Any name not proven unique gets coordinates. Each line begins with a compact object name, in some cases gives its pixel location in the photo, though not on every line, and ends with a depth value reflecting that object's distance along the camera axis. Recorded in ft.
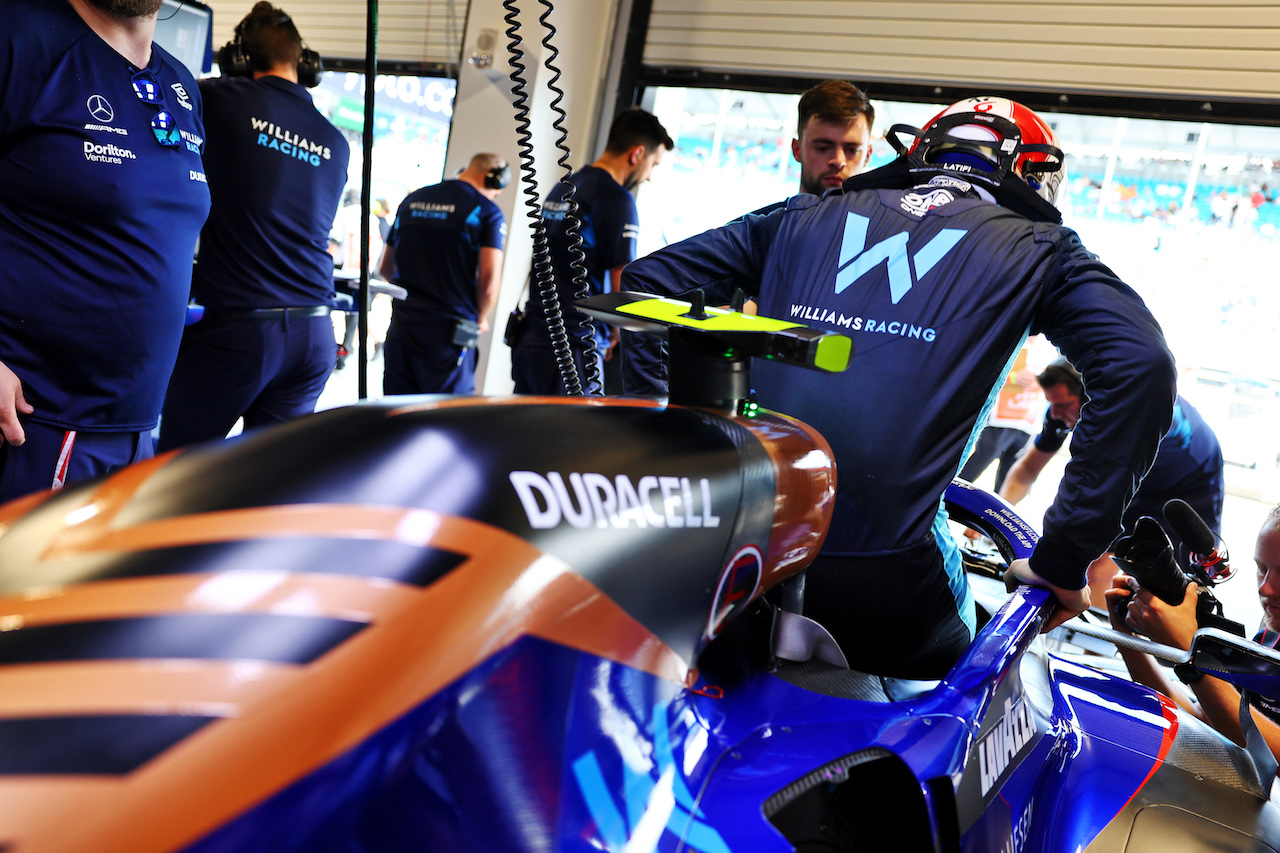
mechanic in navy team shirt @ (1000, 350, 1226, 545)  11.63
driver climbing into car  4.44
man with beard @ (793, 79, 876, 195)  10.31
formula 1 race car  1.35
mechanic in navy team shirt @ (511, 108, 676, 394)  13.64
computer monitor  15.75
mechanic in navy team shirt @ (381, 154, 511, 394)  14.48
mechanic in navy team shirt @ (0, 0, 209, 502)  5.21
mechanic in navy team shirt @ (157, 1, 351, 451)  8.68
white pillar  20.49
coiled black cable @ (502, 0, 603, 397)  4.74
